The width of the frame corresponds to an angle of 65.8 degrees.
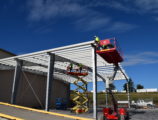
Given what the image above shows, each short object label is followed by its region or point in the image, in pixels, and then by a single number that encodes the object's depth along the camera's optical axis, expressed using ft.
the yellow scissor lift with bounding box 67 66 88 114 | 45.29
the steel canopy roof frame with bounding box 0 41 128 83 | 36.49
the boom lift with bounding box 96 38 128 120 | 30.17
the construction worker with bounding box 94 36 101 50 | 32.45
